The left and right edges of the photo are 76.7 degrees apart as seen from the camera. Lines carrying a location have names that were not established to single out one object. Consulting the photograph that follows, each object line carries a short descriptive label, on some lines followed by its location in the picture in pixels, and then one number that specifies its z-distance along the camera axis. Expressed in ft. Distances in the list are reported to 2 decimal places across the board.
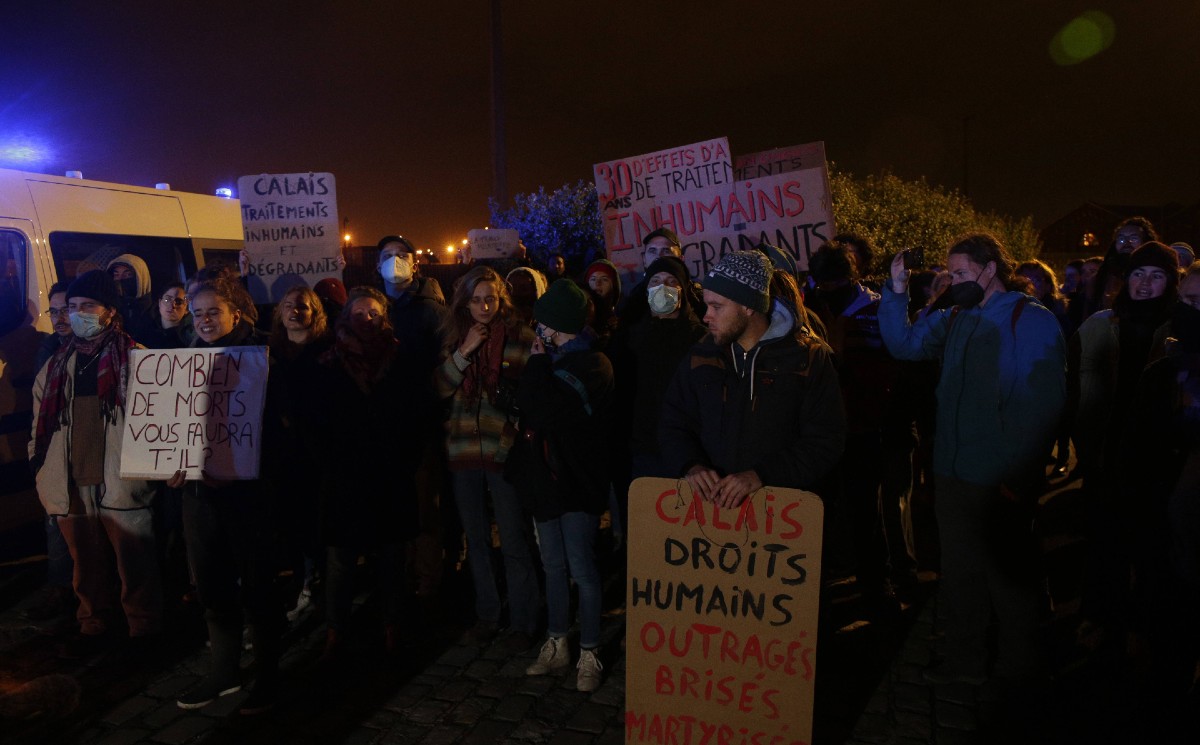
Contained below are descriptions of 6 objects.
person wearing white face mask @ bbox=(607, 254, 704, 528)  14.44
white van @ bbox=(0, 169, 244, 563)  18.98
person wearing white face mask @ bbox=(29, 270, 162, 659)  14.82
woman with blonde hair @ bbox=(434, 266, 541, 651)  14.17
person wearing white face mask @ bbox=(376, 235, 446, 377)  18.45
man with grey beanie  9.57
